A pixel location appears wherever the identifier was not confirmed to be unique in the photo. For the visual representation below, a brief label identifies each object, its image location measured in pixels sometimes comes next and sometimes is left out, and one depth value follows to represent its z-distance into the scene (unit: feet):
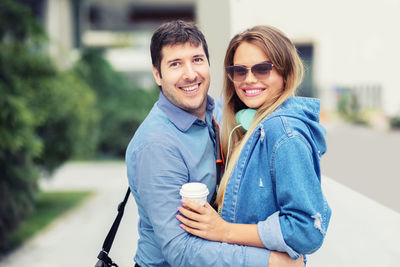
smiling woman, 5.15
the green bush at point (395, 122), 70.54
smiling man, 5.40
